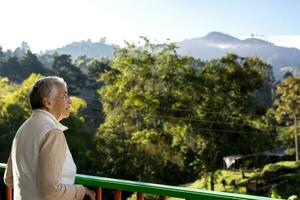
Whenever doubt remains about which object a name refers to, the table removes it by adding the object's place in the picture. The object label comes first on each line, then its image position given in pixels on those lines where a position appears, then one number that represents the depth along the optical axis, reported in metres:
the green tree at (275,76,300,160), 24.69
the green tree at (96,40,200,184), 19.66
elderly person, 1.60
